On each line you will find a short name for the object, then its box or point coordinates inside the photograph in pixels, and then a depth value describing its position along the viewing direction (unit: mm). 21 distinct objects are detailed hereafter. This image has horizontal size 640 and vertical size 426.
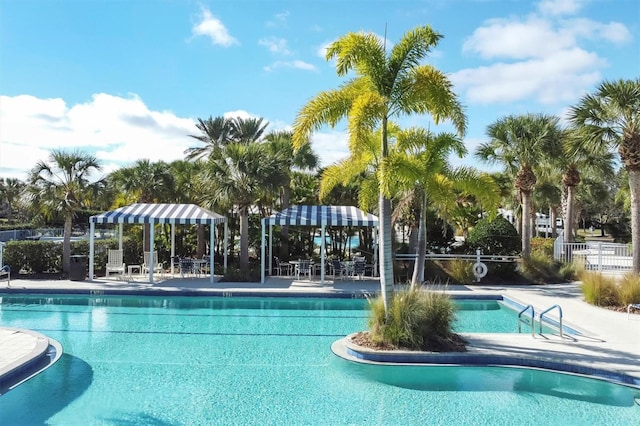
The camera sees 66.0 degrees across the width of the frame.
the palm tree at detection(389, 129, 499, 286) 10852
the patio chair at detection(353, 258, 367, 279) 17250
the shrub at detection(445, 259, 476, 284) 17078
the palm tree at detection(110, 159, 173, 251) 19141
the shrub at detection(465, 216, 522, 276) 18531
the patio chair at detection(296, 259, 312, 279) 17812
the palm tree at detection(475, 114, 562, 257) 17516
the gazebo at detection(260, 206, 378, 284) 16031
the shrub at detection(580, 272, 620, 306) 12529
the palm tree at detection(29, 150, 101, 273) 16609
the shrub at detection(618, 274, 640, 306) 12117
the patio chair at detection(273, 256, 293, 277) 18512
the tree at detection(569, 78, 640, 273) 13984
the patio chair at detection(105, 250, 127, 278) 17012
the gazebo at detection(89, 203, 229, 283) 16250
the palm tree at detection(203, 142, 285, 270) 16547
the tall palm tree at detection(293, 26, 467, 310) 8469
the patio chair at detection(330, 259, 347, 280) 17375
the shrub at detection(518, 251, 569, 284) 17188
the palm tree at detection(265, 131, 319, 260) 19234
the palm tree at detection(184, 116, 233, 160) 29609
